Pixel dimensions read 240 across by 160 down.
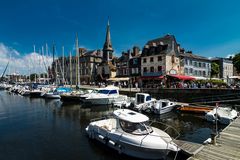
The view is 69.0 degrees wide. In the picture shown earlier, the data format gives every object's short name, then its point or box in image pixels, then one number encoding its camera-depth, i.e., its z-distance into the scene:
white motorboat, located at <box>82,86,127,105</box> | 27.58
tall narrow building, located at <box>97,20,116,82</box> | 59.05
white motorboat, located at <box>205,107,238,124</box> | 16.54
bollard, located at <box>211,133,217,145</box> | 9.34
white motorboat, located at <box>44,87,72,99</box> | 38.66
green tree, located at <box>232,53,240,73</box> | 52.84
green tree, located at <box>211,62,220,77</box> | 59.16
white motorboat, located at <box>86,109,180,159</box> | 9.46
